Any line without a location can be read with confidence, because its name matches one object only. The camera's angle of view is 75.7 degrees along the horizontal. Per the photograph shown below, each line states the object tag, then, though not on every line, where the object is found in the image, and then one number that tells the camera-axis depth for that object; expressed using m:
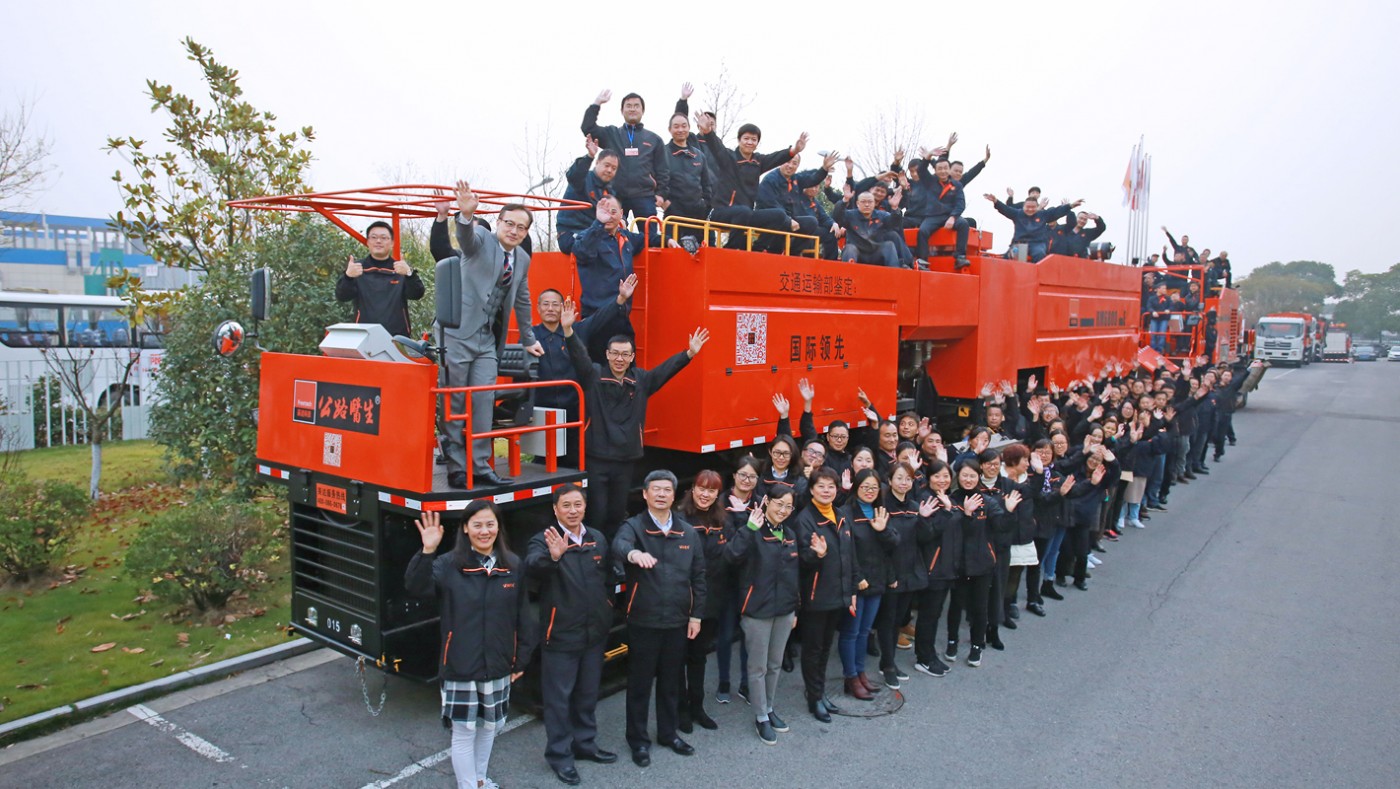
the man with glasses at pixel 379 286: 6.72
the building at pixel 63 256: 34.78
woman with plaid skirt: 4.60
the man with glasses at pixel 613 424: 6.02
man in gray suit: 5.32
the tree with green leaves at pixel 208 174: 9.81
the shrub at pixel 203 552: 7.04
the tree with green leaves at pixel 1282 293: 90.75
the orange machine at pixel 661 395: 5.30
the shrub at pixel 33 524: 7.57
